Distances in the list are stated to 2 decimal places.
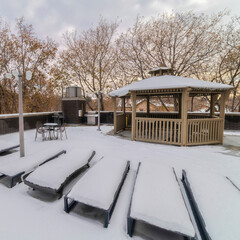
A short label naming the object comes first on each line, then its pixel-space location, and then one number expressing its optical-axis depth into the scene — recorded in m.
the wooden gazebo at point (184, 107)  5.23
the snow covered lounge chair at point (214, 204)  1.74
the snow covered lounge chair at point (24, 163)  2.76
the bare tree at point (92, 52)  14.47
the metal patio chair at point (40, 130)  6.11
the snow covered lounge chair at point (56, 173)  2.31
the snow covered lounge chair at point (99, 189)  1.93
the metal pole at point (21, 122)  3.85
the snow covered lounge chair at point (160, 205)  1.57
